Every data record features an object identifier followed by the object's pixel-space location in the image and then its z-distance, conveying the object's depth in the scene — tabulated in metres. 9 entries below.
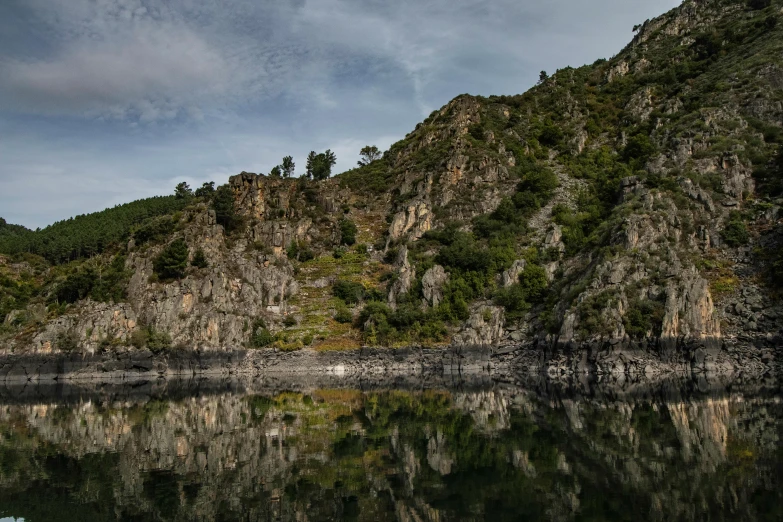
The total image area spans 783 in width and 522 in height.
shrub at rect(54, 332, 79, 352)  76.12
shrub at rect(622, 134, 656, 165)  93.64
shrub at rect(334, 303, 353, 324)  82.62
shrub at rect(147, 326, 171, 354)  76.44
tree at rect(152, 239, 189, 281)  85.31
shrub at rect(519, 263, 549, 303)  76.44
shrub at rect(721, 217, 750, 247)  63.12
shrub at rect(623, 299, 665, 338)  56.06
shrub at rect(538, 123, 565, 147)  118.12
